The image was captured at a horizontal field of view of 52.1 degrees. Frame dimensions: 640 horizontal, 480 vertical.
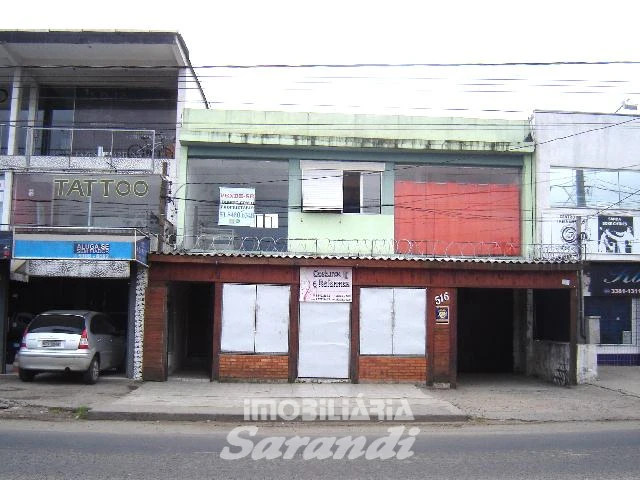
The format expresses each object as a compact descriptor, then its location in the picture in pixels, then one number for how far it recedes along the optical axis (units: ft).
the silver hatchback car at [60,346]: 48.55
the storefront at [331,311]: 54.24
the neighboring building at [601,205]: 66.39
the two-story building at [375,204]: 64.03
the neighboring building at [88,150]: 56.08
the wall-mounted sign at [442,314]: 54.90
